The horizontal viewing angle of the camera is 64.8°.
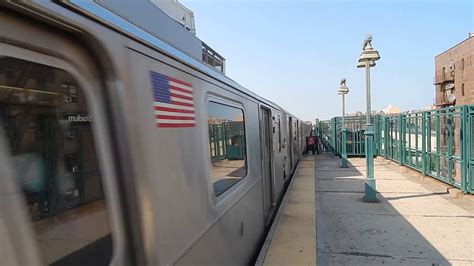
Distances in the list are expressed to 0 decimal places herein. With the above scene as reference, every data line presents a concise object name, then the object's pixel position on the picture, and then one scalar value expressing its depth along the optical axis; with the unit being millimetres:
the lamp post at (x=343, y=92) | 16800
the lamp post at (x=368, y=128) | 8117
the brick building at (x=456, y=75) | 21203
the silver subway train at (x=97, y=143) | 1173
